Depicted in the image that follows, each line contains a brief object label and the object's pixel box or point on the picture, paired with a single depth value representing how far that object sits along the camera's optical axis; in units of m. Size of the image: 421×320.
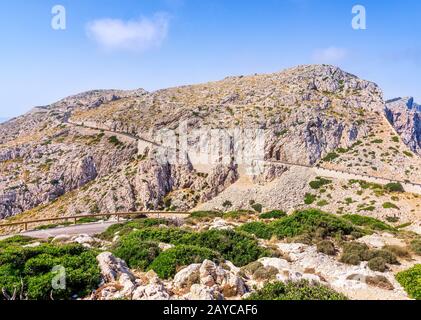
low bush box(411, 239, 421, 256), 19.80
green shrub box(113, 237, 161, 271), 16.88
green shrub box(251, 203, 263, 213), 64.22
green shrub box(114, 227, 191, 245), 22.01
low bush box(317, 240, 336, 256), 19.45
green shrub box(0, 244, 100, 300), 12.62
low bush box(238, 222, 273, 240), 25.10
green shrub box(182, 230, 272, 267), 18.61
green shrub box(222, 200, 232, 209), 68.57
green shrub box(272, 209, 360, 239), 23.55
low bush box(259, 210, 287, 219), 39.09
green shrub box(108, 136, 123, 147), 92.75
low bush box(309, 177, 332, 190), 66.62
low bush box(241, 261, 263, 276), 16.08
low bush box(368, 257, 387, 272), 16.64
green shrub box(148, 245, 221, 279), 15.32
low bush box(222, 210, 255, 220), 39.02
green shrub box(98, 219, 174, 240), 29.30
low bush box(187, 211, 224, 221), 39.17
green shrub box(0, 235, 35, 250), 26.62
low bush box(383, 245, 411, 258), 19.11
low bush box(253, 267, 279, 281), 15.16
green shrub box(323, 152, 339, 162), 78.06
